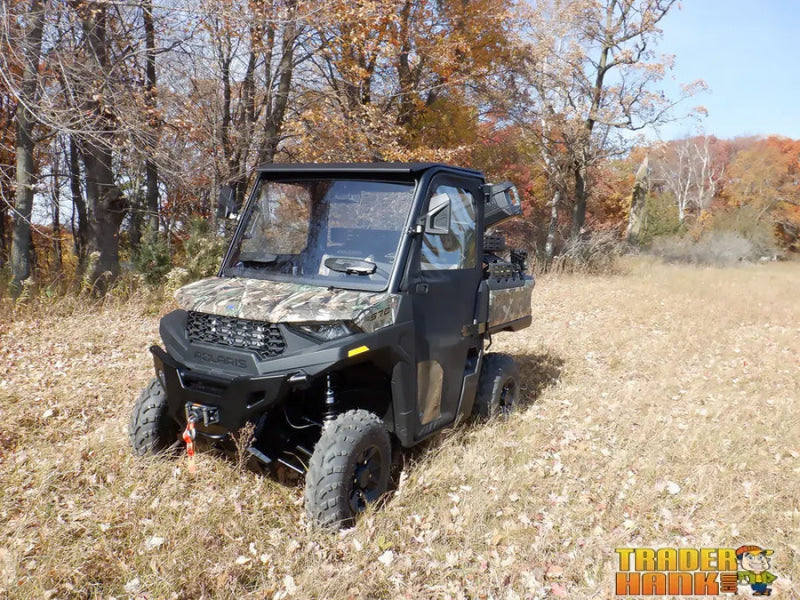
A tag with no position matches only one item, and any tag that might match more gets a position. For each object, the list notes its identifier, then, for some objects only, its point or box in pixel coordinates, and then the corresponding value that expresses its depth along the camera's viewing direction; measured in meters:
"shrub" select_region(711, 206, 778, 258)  32.47
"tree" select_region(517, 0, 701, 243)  17.55
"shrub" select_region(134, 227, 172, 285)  9.49
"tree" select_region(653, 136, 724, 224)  44.88
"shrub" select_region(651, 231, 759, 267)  26.38
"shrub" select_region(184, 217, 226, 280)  9.06
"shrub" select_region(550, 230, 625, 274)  17.25
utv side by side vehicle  3.26
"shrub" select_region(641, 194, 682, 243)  32.40
